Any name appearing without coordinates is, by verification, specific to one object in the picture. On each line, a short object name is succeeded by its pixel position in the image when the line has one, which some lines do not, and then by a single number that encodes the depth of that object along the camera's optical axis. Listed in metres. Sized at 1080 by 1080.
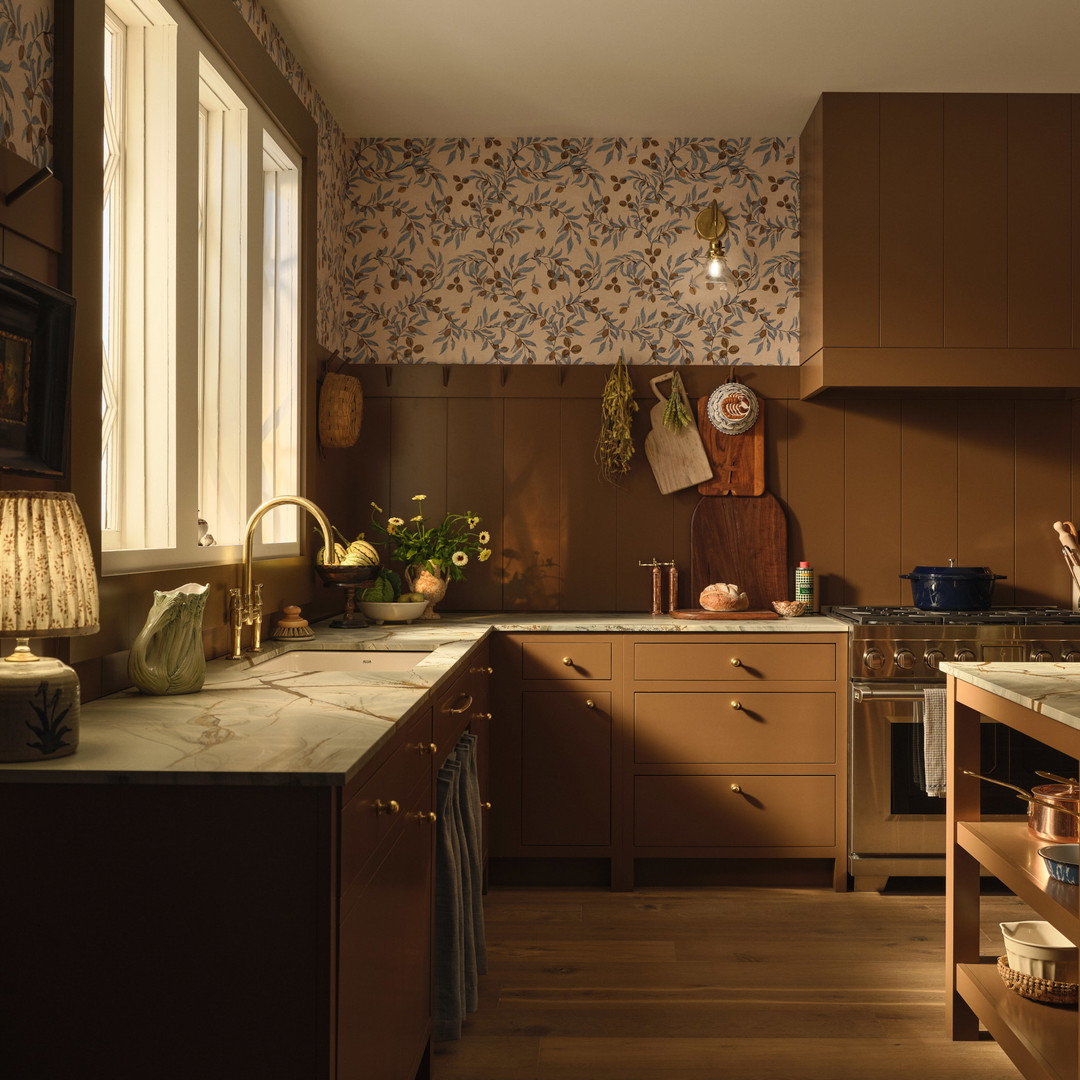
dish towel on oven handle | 3.04
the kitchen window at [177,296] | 2.22
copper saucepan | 2.11
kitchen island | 1.86
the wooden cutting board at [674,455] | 3.87
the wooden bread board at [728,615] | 3.58
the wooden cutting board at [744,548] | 3.86
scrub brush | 2.83
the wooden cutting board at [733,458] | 3.88
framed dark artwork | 1.58
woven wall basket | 3.49
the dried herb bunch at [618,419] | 3.81
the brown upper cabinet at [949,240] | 3.49
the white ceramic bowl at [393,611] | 3.35
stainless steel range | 3.26
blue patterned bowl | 1.93
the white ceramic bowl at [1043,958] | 2.12
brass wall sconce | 3.88
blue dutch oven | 3.48
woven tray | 2.10
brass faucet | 2.44
